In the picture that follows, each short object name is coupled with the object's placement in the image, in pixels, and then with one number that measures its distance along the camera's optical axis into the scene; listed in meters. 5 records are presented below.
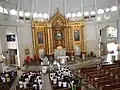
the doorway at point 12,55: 24.17
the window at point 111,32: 27.65
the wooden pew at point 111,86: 10.63
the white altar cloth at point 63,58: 22.93
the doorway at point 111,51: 24.22
